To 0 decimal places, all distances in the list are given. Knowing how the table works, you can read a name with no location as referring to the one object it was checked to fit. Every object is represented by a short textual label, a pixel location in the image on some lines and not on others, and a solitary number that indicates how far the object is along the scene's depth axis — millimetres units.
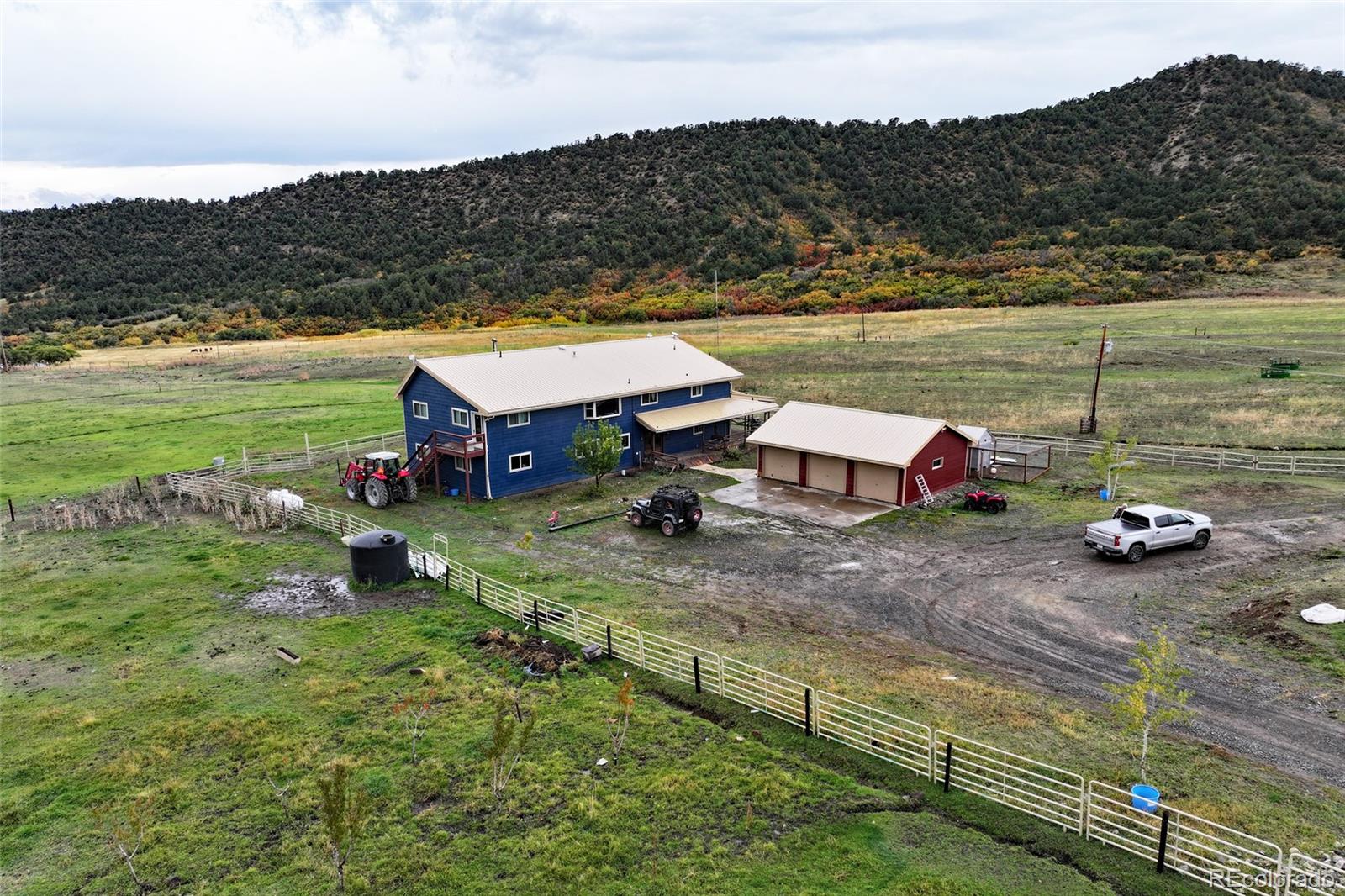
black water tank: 26344
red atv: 33094
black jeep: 31297
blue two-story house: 37344
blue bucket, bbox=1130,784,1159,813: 13797
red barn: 35062
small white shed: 38312
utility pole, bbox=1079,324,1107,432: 44688
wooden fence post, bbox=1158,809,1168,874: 12538
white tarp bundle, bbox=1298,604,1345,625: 21453
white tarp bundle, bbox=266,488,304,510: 34406
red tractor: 36000
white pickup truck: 26672
